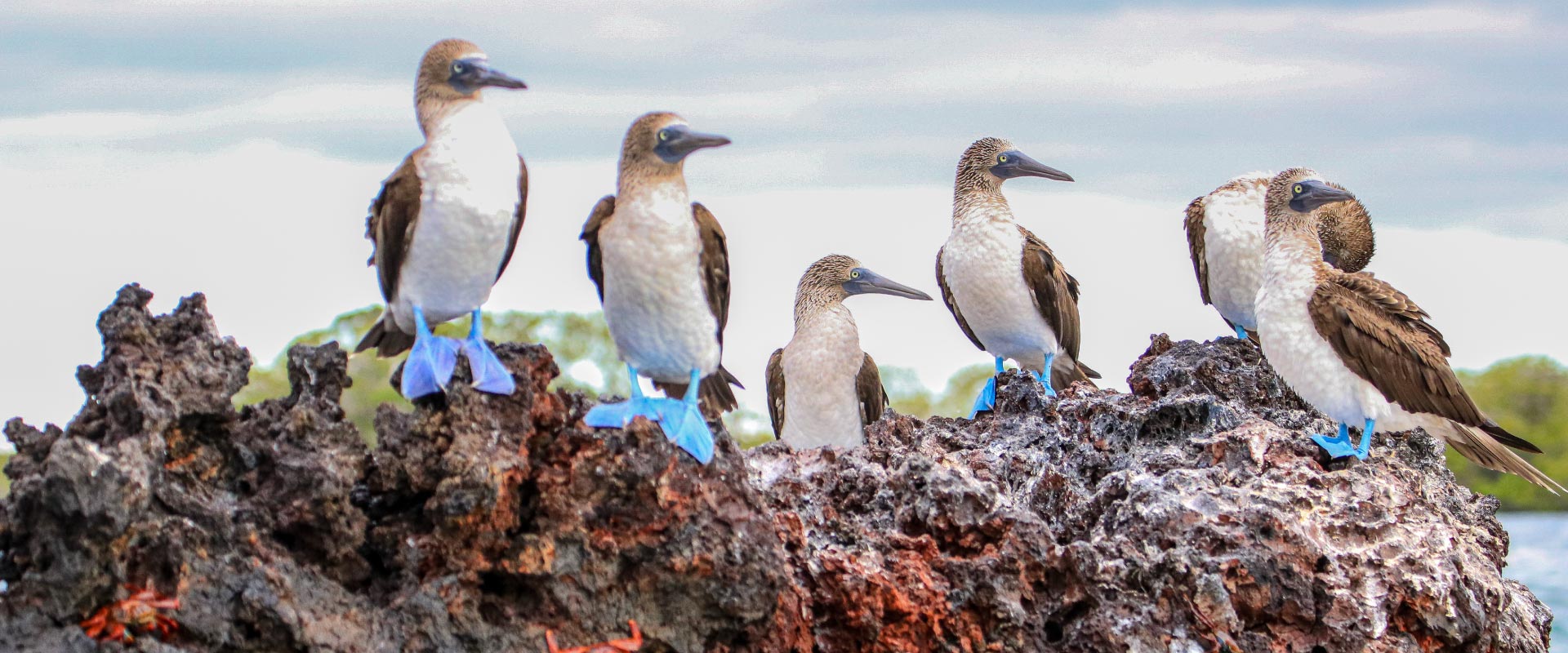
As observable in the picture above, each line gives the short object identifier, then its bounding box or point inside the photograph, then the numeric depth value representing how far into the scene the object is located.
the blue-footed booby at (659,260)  13.08
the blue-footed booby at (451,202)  12.55
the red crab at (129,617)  10.62
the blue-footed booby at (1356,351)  17.02
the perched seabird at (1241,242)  21.62
